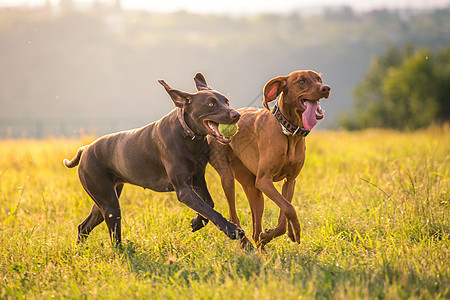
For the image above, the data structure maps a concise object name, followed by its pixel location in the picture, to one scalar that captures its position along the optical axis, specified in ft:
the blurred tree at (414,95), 119.24
